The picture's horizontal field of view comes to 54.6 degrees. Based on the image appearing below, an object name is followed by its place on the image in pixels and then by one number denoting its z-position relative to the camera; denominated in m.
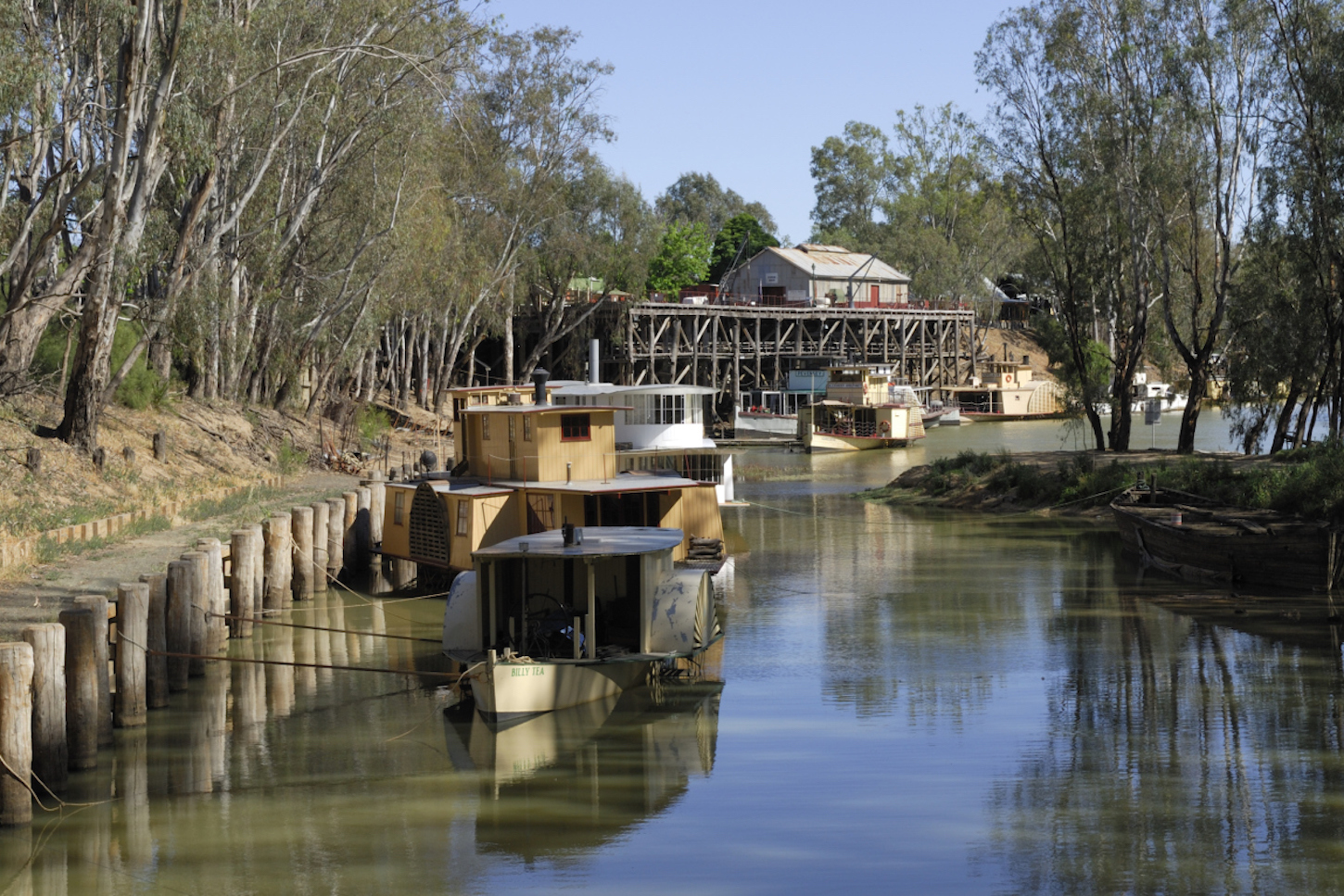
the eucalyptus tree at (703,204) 147.12
